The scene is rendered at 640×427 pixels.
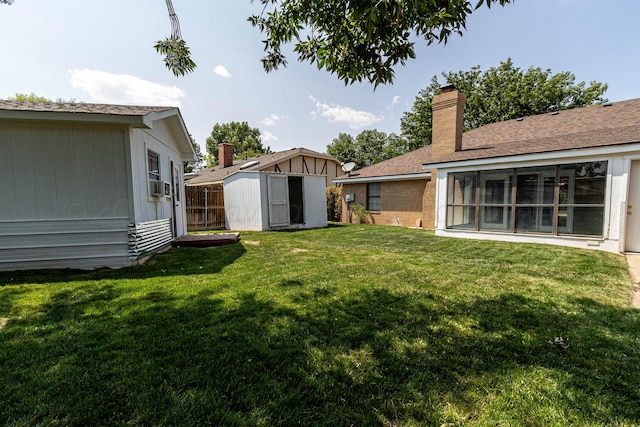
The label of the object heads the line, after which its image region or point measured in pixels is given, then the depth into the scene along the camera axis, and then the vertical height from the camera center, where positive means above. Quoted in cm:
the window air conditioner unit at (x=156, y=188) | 649 +26
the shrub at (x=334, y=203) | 1730 -40
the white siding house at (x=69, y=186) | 497 +25
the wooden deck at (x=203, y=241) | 789 -123
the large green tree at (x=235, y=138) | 4200 +919
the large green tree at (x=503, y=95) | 2202 +838
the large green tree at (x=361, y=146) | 4413 +817
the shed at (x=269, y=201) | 1191 -16
